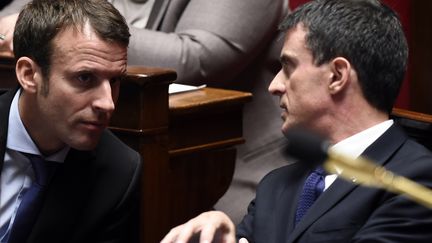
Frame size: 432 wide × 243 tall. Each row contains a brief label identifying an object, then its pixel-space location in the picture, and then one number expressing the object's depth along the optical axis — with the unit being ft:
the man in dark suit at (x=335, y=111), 16.91
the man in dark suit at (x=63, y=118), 17.50
